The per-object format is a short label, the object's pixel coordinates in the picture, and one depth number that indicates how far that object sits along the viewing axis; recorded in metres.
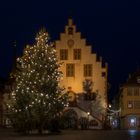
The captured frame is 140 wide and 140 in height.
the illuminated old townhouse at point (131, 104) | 66.09
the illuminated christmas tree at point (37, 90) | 35.59
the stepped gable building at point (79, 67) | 55.95
